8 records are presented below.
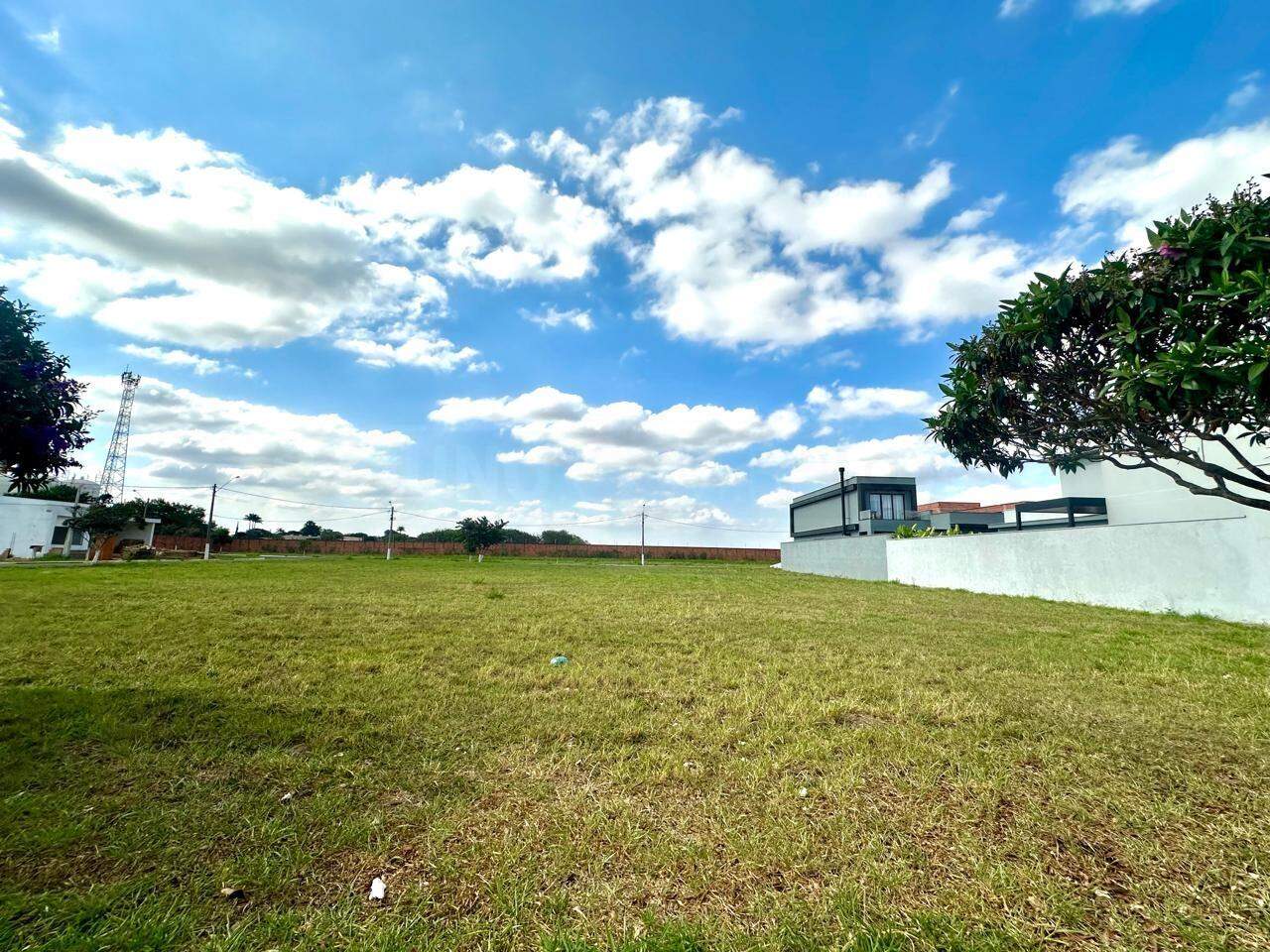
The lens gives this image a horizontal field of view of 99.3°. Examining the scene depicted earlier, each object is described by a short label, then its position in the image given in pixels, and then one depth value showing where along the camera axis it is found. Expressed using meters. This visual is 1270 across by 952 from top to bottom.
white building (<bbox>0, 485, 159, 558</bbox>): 35.97
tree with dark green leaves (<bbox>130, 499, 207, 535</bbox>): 48.00
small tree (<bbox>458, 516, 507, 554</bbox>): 49.12
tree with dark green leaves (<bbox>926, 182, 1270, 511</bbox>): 5.54
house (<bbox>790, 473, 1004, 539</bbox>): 30.17
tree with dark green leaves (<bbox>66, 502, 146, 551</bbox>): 32.62
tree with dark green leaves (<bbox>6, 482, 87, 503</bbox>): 48.36
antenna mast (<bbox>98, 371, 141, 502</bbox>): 59.19
